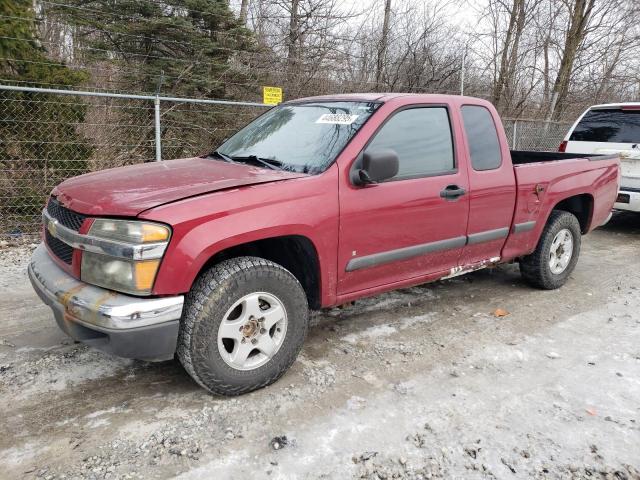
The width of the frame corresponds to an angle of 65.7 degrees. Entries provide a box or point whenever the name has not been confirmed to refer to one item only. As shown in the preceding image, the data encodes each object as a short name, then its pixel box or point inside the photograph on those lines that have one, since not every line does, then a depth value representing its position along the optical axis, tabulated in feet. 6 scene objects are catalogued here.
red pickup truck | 8.34
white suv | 22.79
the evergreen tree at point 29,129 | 20.56
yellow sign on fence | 25.64
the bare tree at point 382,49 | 44.83
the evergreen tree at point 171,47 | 30.81
